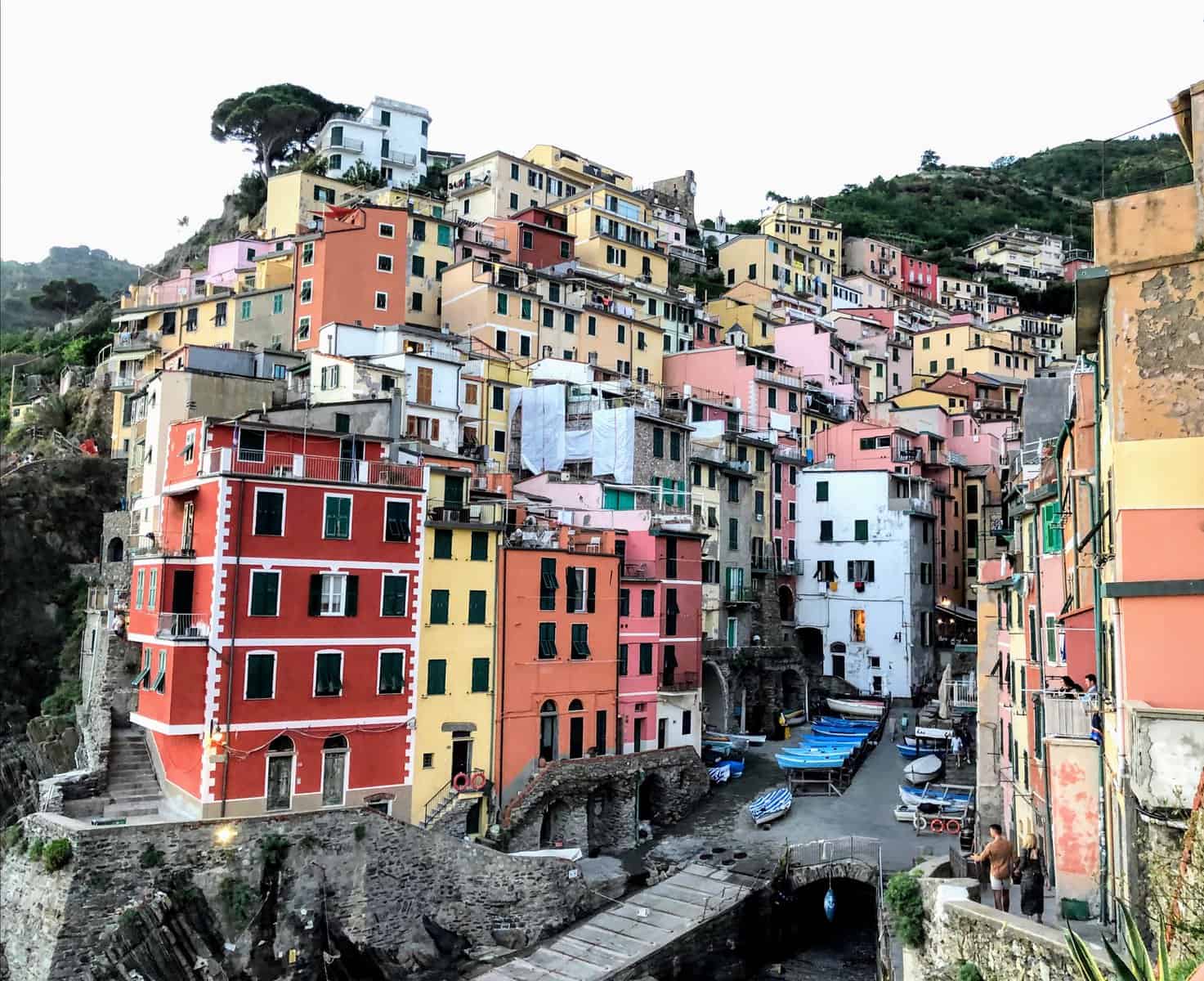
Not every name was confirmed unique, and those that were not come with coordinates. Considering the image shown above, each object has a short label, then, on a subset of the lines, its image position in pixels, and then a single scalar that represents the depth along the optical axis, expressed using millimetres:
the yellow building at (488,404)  54969
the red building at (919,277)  118312
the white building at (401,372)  47906
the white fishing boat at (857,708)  55688
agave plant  9305
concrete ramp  30172
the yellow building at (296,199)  79812
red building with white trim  32625
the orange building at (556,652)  39156
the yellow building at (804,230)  109312
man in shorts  19172
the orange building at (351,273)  59938
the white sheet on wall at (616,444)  52188
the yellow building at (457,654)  36500
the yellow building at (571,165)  94750
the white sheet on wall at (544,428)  55094
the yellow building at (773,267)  100438
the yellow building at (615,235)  77938
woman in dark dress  19359
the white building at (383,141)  90250
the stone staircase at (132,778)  34031
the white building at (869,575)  60156
